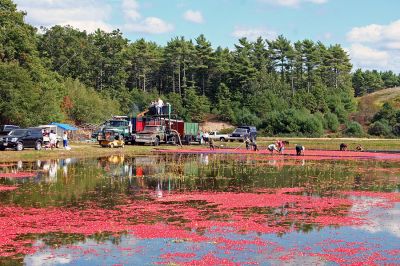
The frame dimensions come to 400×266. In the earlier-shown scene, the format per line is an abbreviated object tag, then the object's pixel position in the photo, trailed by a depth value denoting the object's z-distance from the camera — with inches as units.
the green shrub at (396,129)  4009.4
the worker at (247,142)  2593.5
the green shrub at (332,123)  4336.1
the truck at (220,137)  3410.4
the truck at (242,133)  3297.2
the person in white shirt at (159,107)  2832.7
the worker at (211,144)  2591.0
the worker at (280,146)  2361.0
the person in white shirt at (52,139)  2179.1
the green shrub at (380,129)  4008.4
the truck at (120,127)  2670.0
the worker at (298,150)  2225.0
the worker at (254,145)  2501.2
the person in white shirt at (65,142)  2201.0
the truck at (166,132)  2679.6
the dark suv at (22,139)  2007.9
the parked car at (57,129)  2585.1
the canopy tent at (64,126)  2972.4
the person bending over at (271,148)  2314.2
